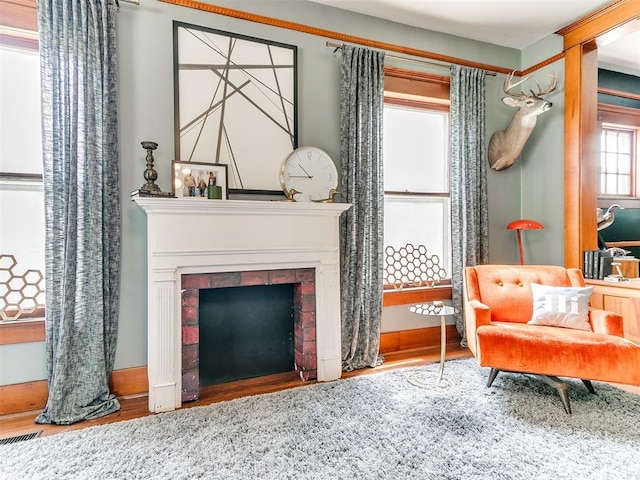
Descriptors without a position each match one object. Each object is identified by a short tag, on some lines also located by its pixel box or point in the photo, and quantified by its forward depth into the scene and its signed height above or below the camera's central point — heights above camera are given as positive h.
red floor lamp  3.34 +0.08
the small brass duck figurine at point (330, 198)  2.76 +0.29
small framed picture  2.49 +0.39
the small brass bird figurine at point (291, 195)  2.70 +0.30
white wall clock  2.79 +0.48
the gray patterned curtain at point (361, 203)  2.99 +0.27
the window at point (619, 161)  4.63 +0.94
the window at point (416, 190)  3.44 +0.44
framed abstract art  2.59 +1.00
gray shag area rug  1.66 -1.09
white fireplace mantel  2.29 -0.12
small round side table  2.51 -0.54
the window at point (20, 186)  2.30 +0.33
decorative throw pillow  2.46 -0.52
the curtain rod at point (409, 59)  2.97 +1.62
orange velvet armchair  2.12 -0.65
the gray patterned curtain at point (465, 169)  3.47 +0.63
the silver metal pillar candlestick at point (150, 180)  2.27 +0.36
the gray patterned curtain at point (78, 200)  2.20 +0.23
